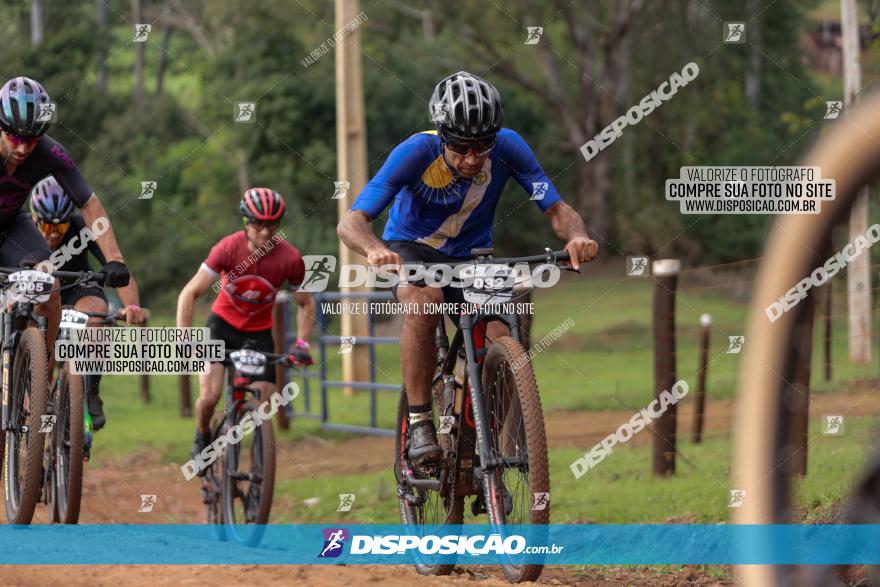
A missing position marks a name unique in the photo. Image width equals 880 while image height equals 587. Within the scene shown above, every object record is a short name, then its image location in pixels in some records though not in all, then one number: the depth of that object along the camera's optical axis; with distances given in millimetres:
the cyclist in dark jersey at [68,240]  16422
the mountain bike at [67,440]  14016
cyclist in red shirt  16406
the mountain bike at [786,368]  3430
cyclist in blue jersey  10922
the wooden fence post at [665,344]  19078
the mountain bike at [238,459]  15562
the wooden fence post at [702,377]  21031
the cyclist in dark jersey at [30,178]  13086
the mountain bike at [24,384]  13609
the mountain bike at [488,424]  10055
